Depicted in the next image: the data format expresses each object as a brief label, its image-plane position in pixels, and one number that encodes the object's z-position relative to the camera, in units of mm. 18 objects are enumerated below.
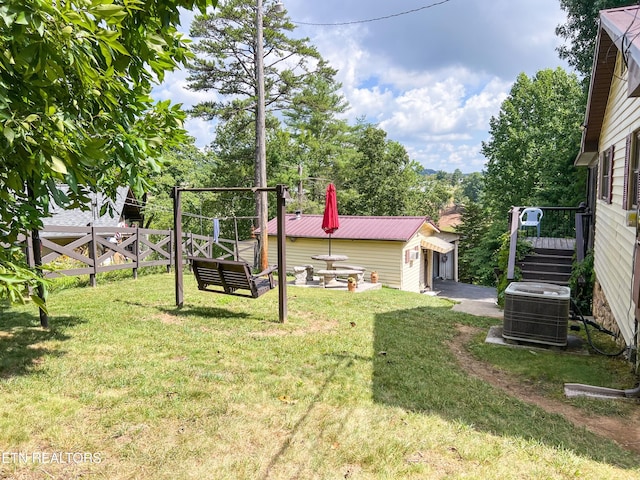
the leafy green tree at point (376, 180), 30750
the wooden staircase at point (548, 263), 8781
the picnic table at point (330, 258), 12695
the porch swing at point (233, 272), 6473
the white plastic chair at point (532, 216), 11757
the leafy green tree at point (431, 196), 40031
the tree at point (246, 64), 15156
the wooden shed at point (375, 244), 16016
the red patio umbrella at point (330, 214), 12758
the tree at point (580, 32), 15227
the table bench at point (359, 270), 13084
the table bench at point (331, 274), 12414
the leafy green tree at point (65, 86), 1737
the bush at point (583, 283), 8633
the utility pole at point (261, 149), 14188
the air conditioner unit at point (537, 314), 5691
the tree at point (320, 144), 26156
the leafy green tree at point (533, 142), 19172
